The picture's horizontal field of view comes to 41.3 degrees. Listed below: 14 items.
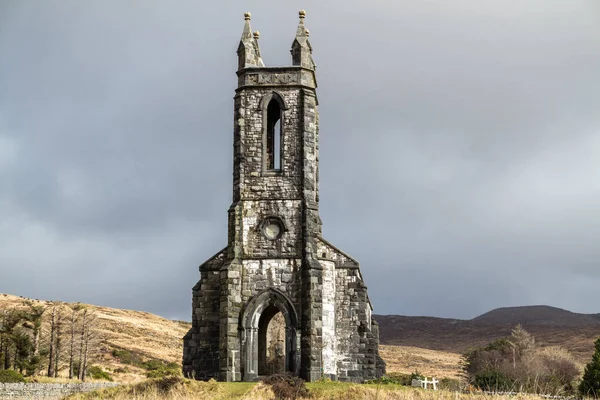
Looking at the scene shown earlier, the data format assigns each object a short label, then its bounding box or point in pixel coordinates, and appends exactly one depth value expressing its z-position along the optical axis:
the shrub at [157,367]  45.91
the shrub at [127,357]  60.50
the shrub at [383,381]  29.16
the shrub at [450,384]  30.38
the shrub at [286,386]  23.94
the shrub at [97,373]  46.61
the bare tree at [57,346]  46.06
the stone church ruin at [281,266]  29.27
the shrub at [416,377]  33.62
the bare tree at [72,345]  45.72
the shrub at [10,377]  35.34
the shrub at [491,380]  29.50
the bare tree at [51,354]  45.97
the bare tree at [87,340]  46.50
